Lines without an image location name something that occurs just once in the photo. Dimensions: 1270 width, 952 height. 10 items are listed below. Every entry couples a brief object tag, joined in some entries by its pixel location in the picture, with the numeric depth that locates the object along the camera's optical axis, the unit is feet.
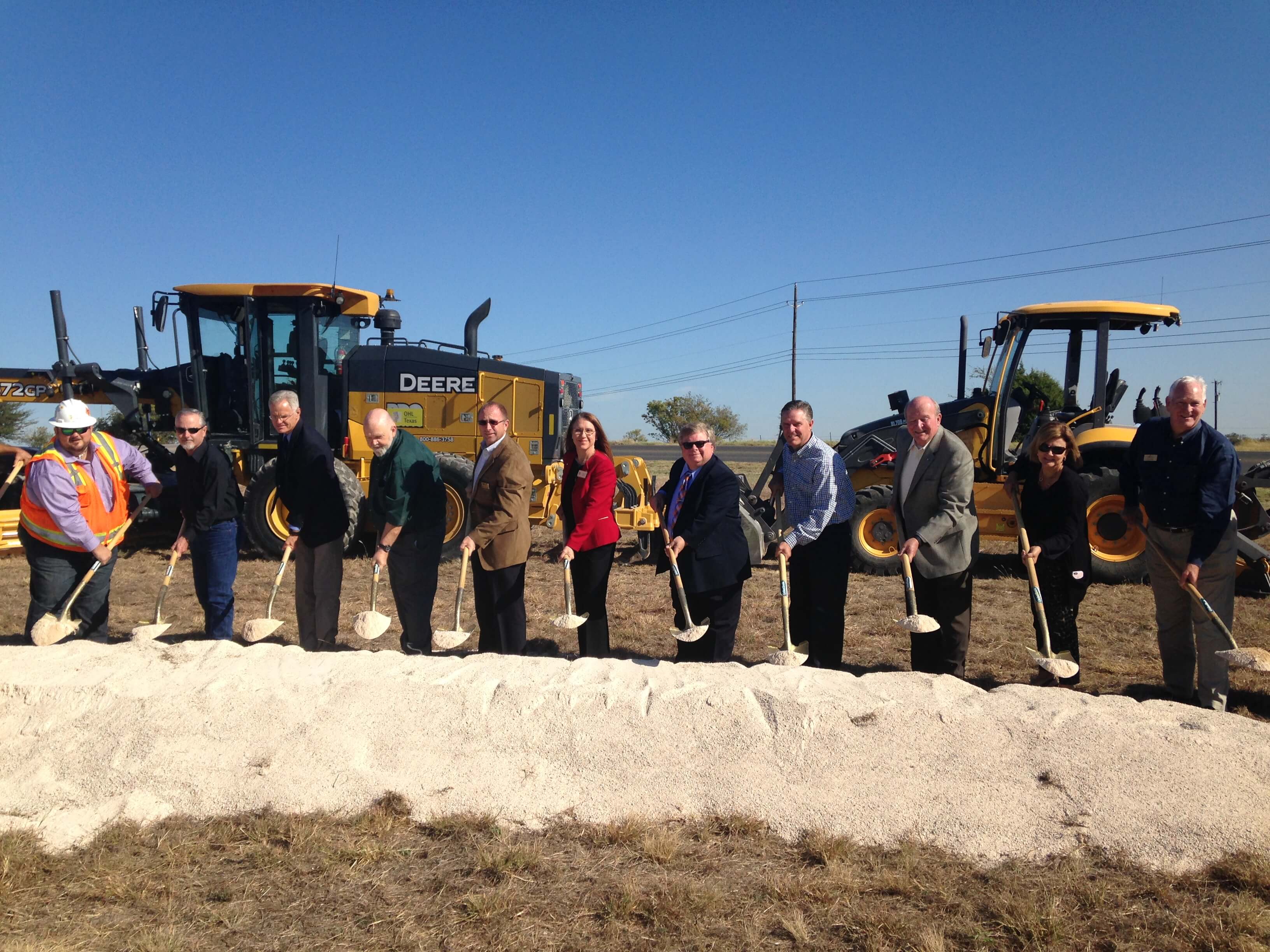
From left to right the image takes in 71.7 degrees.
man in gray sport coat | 13.65
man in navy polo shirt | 13.28
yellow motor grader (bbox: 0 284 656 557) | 27.12
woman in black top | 14.17
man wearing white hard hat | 14.98
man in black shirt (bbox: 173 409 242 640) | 16.10
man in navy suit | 14.32
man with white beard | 15.15
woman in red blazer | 15.03
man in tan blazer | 14.93
